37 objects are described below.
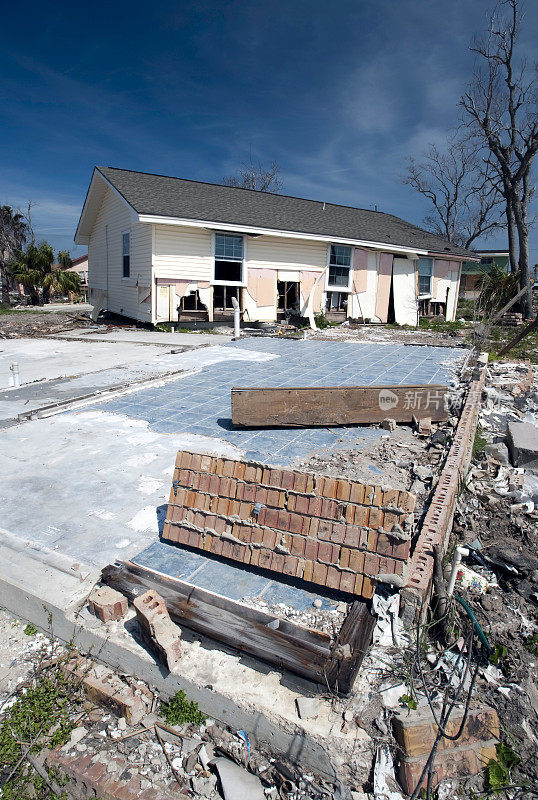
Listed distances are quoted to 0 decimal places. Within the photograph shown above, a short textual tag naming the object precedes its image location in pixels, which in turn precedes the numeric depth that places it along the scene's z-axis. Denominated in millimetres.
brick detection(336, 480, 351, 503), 2920
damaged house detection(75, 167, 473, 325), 16203
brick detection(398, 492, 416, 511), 2750
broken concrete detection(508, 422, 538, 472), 5168
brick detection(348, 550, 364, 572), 2811
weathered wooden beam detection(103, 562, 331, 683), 2346
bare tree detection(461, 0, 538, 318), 22078
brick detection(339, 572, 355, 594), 2793
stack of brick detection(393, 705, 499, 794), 1990
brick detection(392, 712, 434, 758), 2000
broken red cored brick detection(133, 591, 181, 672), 2359
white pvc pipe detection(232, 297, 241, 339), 15055
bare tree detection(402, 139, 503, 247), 39525
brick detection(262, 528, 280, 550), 3047
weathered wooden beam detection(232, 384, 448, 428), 5711
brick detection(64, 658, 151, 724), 2277
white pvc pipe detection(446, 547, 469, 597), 2840
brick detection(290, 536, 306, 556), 2969
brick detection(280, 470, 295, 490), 3049
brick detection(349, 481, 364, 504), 2883
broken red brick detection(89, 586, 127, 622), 2689
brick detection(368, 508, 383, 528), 2812
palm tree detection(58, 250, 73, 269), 45838
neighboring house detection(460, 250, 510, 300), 38781
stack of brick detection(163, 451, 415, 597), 2783
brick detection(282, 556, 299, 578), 2956
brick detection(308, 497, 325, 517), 2961
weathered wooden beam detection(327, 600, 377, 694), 2229
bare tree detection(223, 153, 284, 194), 41438
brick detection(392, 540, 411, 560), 2742
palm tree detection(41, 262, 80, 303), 35188
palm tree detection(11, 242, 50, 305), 32969
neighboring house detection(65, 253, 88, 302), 53219
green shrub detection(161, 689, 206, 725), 2256
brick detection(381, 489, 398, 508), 2786
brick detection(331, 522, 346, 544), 2887
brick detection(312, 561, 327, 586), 2875
